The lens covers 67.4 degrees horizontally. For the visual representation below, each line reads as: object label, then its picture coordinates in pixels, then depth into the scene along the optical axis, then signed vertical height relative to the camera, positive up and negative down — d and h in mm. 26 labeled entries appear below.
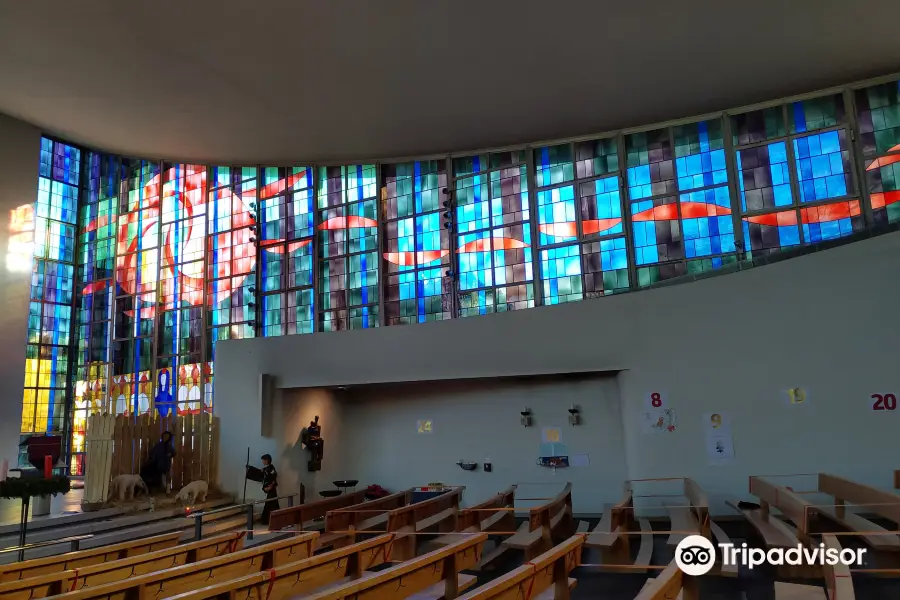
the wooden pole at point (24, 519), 6903 -956
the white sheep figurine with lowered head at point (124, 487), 9734 -933
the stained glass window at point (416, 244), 12844 +3179
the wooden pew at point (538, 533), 6660 -1331
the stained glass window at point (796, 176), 10219 +3343
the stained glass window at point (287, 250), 13961 +3461
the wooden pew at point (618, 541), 6441 -1363
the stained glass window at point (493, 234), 12242 +3164
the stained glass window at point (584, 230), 11586 +2989
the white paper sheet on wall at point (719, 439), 8266 -524
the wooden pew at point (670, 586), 3385 -987
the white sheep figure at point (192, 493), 10174 -1118
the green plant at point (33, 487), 7539 -696
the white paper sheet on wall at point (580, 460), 10023 -853
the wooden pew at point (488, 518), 7180 -1284
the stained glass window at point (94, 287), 16125 +3333
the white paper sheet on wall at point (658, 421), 8633 -279
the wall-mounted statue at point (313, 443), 11102 -476
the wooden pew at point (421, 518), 7113 -1252
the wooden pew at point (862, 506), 5324 -1003
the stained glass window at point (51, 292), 15719 +3210
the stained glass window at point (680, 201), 10945 +3239
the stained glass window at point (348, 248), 13398 +3294
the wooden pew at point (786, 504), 5555 -1016
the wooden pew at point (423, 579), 3794 -1066
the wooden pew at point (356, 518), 7266 -1222
